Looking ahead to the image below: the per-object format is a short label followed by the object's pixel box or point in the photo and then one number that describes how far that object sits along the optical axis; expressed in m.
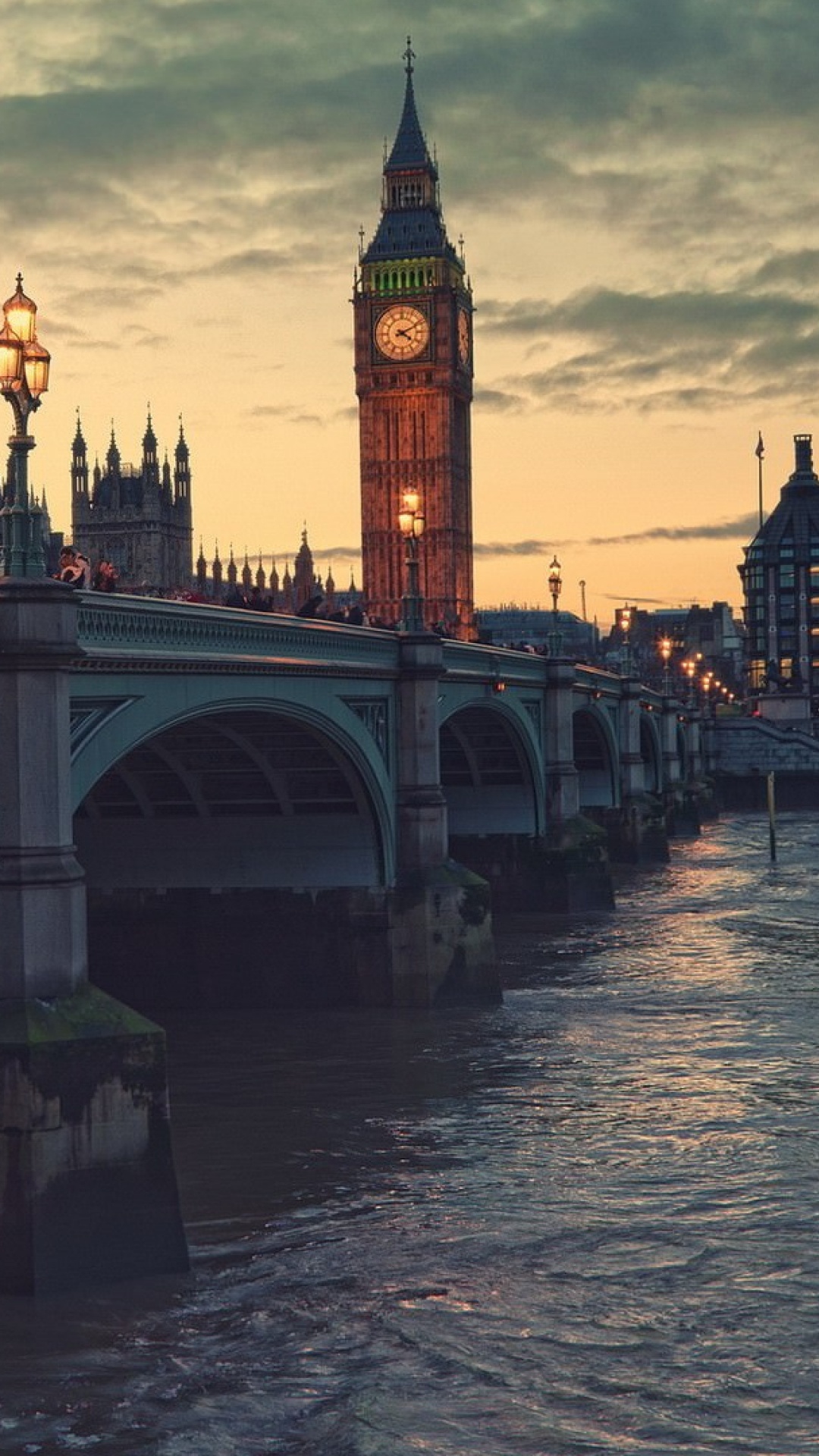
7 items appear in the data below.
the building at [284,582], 177.38
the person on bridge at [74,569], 22.75
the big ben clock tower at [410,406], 170.50
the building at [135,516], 185.25
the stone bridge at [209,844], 18.95
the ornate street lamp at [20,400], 19.72
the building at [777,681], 164.00
